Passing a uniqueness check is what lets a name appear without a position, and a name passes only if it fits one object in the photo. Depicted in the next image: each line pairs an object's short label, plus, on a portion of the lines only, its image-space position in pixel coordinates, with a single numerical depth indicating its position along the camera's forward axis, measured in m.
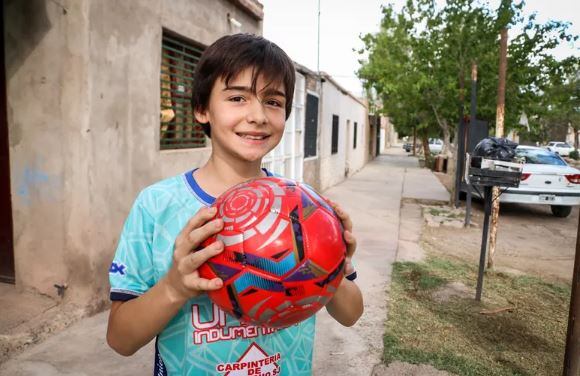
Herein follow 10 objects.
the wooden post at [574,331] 2.66
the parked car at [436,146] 45.84
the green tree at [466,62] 10.37
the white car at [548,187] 9.24
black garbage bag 4.97
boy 1.26
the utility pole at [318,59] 11.87
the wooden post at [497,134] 5.80
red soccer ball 1.11
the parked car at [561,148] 43.50
